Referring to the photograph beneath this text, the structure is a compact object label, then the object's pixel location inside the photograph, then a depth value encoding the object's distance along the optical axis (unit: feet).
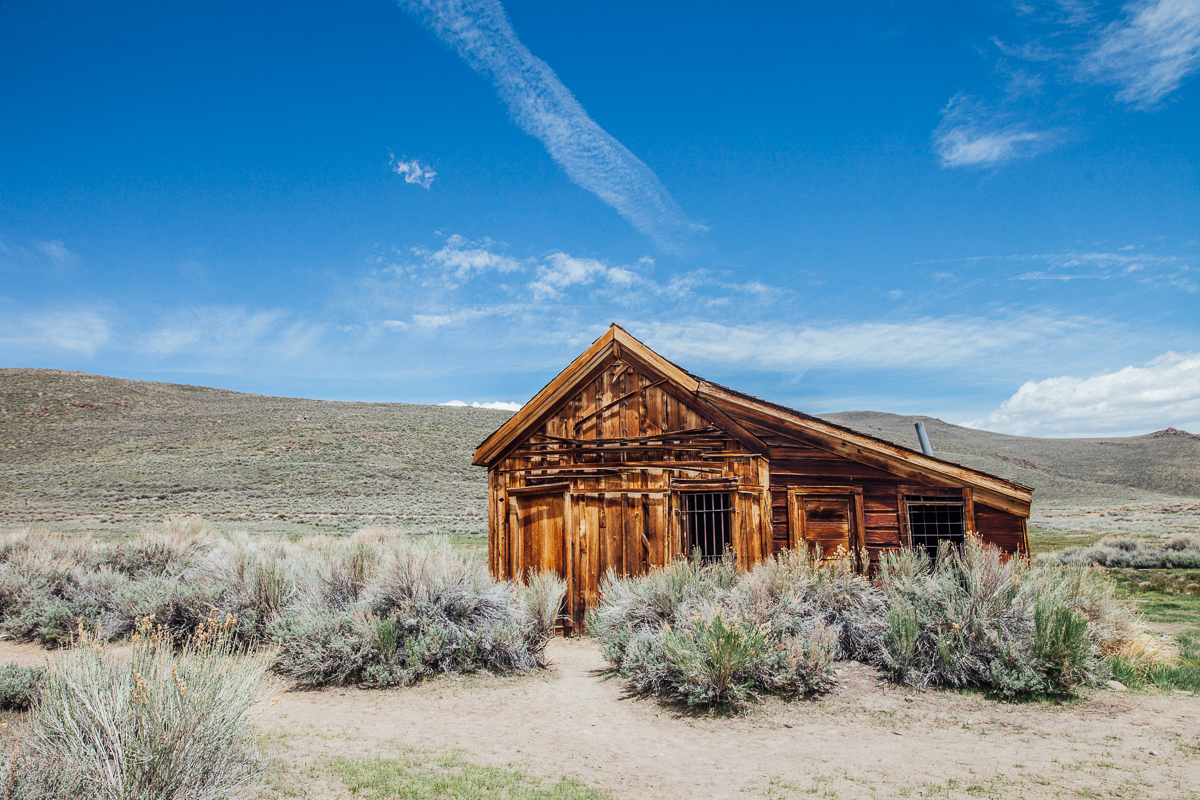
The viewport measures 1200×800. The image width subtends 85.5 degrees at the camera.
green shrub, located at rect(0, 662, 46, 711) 20.48
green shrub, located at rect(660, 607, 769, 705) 21.33
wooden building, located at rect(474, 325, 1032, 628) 31.73
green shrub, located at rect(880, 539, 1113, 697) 22.06
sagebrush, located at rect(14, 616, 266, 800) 11.74
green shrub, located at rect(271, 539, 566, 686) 25.29
